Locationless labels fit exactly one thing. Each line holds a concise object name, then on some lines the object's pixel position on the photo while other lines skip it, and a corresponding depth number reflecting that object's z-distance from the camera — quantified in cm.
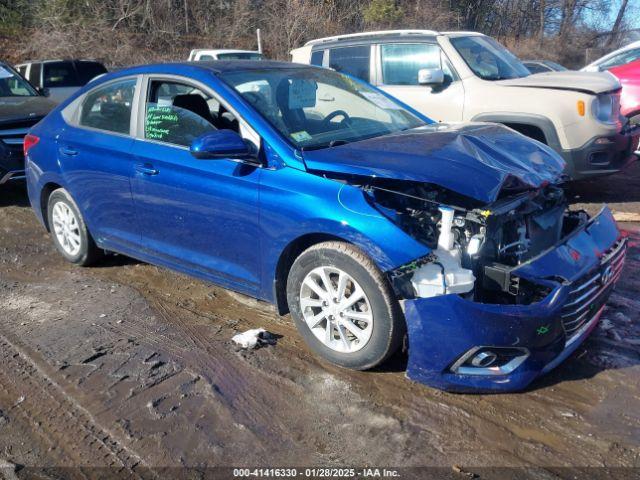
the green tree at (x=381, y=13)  2820
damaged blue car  317
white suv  663
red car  916
